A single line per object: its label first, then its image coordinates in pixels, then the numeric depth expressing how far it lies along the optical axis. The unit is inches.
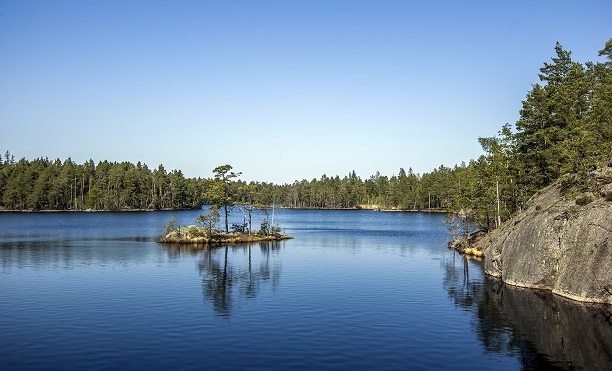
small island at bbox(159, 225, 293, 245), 3981.3
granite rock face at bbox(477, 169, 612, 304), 1695.4
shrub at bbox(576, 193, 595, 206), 1943.9
